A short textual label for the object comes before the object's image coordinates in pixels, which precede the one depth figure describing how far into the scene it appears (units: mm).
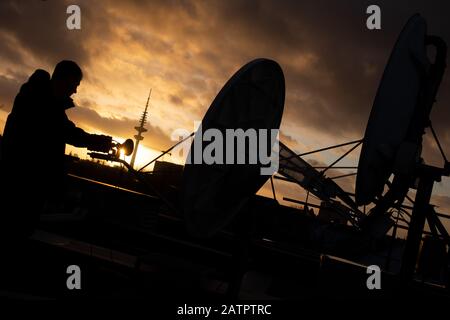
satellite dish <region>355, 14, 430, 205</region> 5344
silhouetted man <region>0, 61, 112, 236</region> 2877
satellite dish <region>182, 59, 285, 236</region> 4191
